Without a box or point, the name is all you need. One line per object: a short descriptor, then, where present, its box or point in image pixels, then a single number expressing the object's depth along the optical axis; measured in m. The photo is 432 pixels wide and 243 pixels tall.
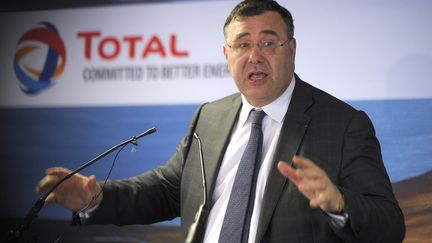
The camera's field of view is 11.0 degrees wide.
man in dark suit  4.68
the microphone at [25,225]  4.68
